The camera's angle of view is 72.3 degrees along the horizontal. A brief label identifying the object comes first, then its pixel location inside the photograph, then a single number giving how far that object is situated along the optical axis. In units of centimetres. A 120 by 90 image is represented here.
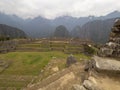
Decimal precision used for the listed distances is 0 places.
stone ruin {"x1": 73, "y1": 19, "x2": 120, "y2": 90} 424
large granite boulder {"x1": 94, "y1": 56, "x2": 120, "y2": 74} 465
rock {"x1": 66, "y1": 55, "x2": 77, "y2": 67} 1022
